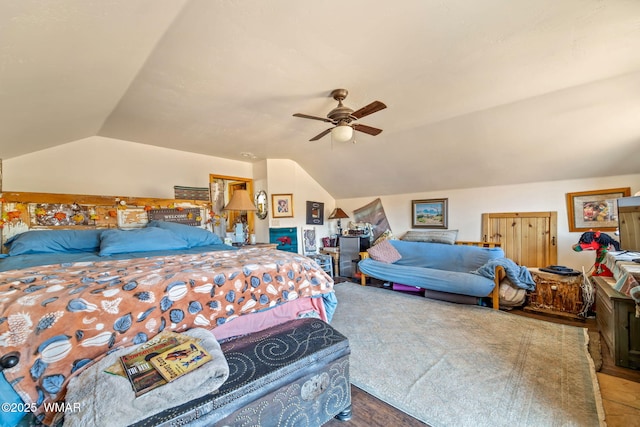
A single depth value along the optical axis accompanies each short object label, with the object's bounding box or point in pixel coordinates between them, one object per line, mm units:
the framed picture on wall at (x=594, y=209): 3025
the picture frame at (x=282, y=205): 4668
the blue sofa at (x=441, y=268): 3072
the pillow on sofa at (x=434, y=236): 4105
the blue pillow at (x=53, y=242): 2344
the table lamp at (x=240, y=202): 3756
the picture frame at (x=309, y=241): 5031
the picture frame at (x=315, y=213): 5203
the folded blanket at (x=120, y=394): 836
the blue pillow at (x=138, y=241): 2422
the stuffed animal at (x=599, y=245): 2570
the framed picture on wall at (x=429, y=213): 4352
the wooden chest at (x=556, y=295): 2752
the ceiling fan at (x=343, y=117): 2184
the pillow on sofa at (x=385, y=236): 4850
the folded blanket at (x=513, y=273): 2949
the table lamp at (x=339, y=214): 5348
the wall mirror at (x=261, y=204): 4717
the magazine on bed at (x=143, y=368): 948
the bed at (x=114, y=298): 996
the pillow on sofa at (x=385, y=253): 4180
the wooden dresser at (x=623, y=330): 1790
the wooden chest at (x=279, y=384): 997
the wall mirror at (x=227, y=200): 4511
